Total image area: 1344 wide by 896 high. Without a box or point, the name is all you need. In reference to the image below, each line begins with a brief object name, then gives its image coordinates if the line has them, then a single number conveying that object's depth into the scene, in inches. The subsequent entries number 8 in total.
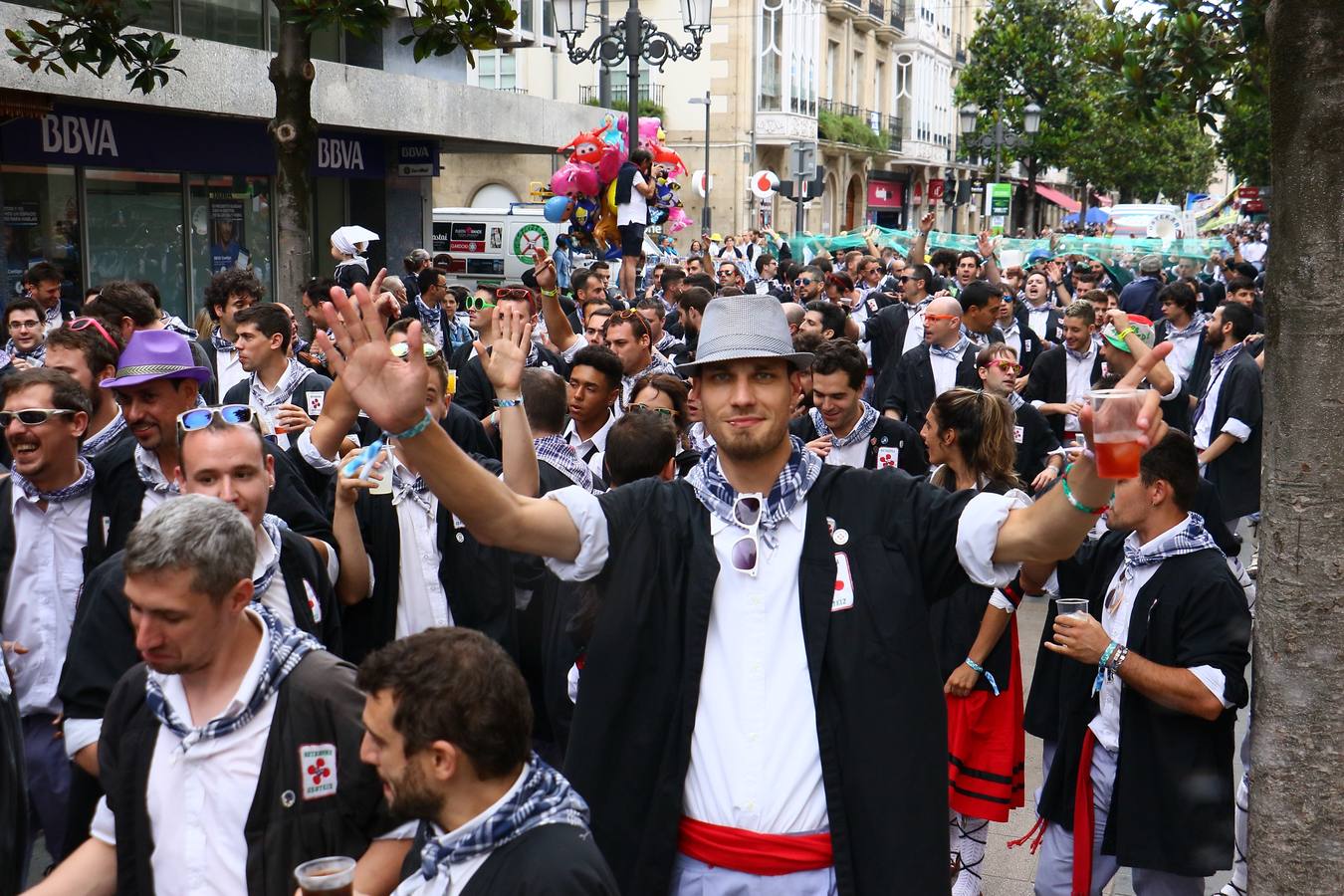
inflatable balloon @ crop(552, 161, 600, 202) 517.0
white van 1008.9
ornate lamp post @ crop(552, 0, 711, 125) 608.4
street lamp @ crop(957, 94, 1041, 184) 1195.9
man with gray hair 112.0
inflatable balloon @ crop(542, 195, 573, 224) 526.9
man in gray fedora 114.7
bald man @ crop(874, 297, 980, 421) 370.6
